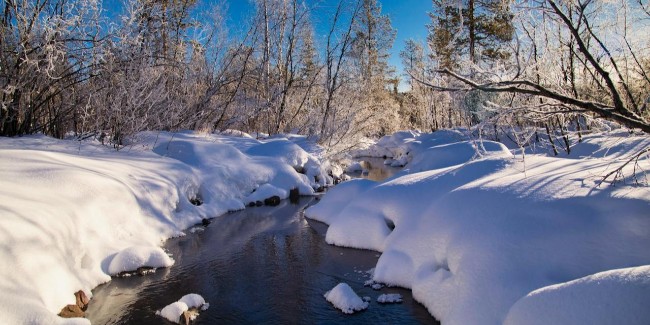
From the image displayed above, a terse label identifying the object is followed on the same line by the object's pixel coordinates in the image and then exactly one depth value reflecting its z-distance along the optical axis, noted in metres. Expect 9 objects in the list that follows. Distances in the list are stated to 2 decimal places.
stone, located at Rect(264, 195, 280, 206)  12.07
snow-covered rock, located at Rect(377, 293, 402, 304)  5.30
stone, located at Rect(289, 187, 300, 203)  12.98
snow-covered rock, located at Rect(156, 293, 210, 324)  4.87
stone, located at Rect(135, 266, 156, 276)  6.35
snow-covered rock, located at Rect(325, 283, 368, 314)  5.10
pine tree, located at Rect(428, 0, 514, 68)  21.65
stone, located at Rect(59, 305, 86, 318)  4.67
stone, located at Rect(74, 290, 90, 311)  5.10
